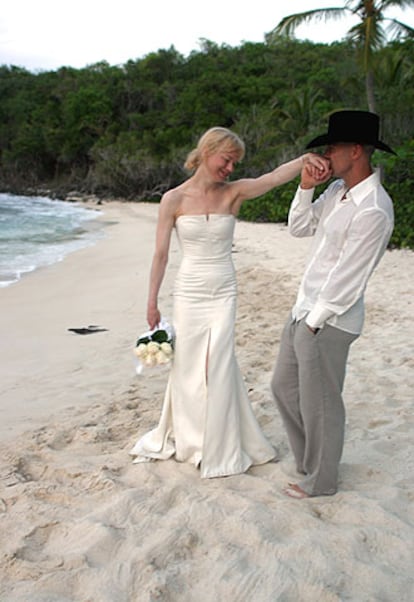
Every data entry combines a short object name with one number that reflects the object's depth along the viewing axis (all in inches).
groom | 110.7
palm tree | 733.9
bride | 135.9
